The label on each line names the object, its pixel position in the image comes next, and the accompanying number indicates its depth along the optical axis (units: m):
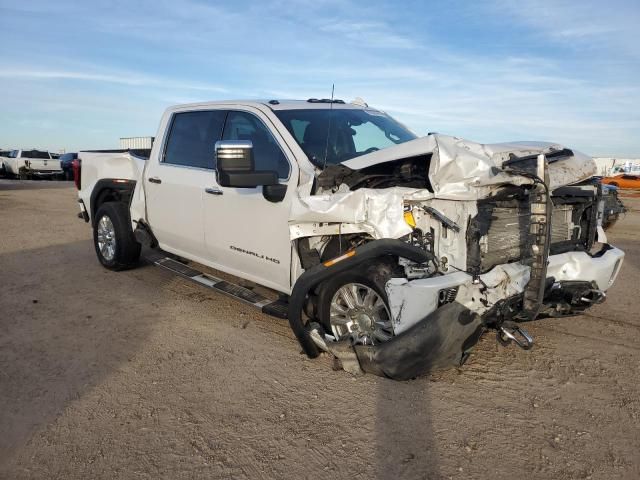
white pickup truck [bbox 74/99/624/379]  3.47
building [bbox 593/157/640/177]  25.87
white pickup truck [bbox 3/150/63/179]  29.47
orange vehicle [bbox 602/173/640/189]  26.72
